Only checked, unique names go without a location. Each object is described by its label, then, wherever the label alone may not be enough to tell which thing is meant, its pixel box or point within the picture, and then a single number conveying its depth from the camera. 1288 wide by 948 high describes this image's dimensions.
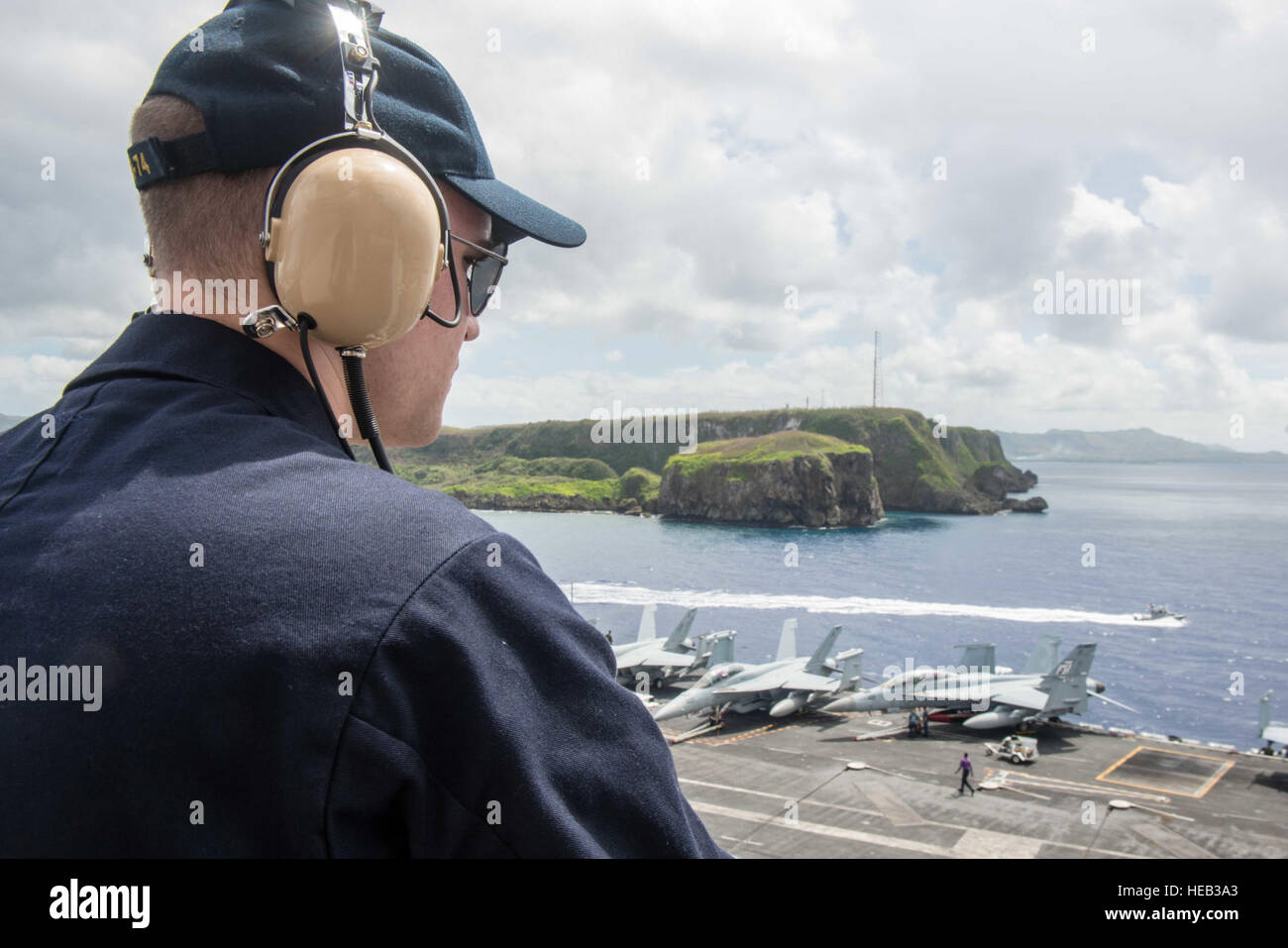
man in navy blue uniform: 0.94
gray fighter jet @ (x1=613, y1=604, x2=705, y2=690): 48.29
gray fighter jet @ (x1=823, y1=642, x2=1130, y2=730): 38.75
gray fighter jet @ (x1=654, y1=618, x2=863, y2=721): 40.38
